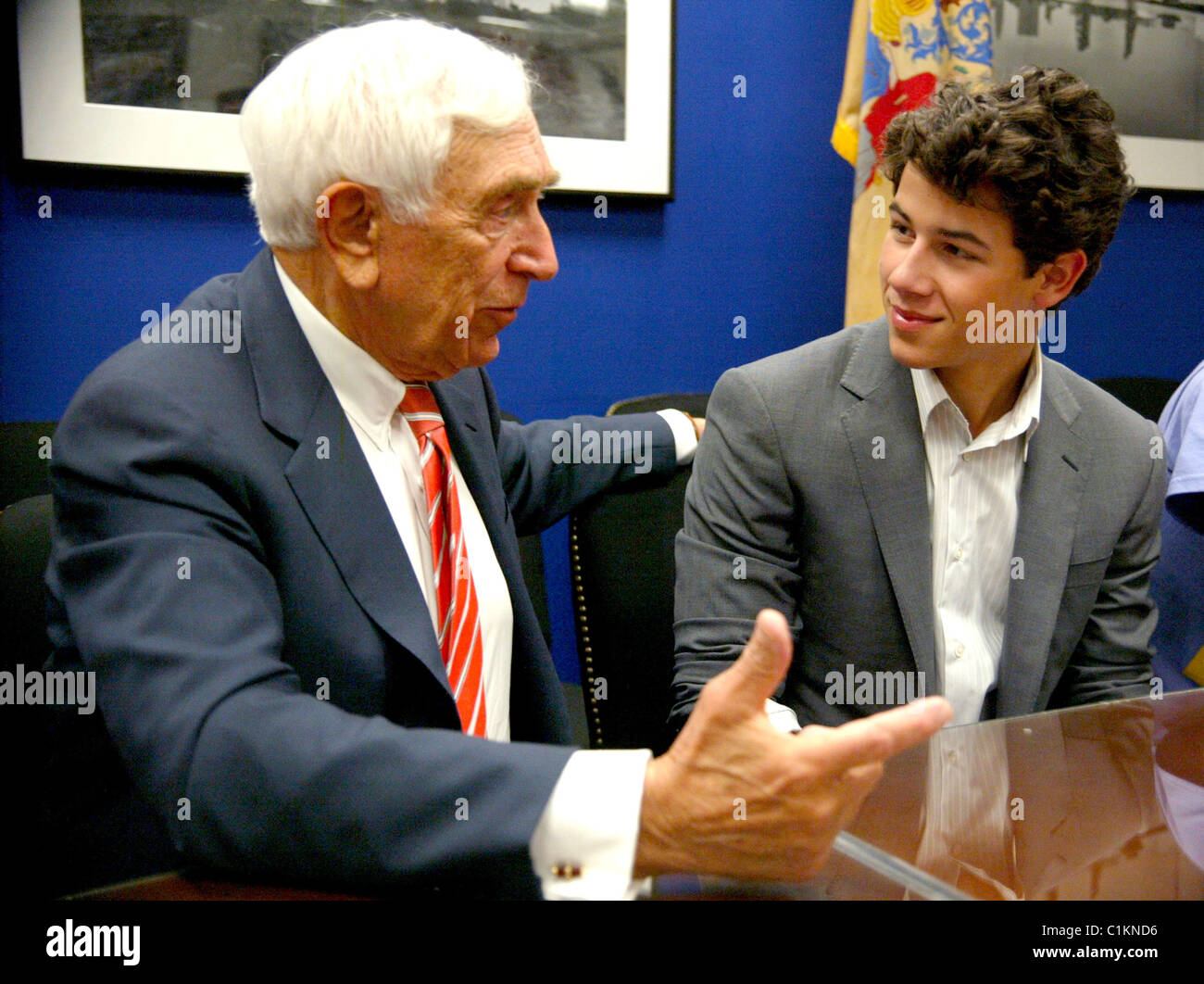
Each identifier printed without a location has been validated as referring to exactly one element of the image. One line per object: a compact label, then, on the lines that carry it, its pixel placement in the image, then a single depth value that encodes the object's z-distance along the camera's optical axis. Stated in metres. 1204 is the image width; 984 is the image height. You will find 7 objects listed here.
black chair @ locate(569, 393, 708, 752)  1.64
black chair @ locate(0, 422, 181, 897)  1.05
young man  1.40
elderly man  0.73
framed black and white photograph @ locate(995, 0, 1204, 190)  2.67
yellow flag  2.21
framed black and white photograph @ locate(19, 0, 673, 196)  1.86
